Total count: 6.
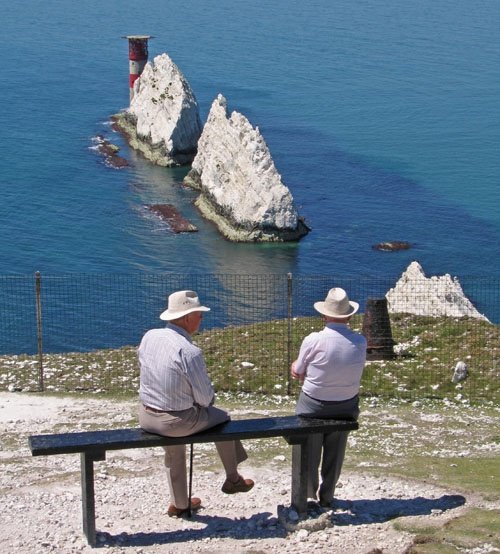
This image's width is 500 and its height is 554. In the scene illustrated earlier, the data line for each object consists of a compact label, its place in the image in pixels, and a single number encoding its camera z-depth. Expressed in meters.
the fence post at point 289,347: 21.55
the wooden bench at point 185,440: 11.48
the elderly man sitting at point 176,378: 11.29
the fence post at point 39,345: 21.52
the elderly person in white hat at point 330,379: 11.89
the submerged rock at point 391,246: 66.38
